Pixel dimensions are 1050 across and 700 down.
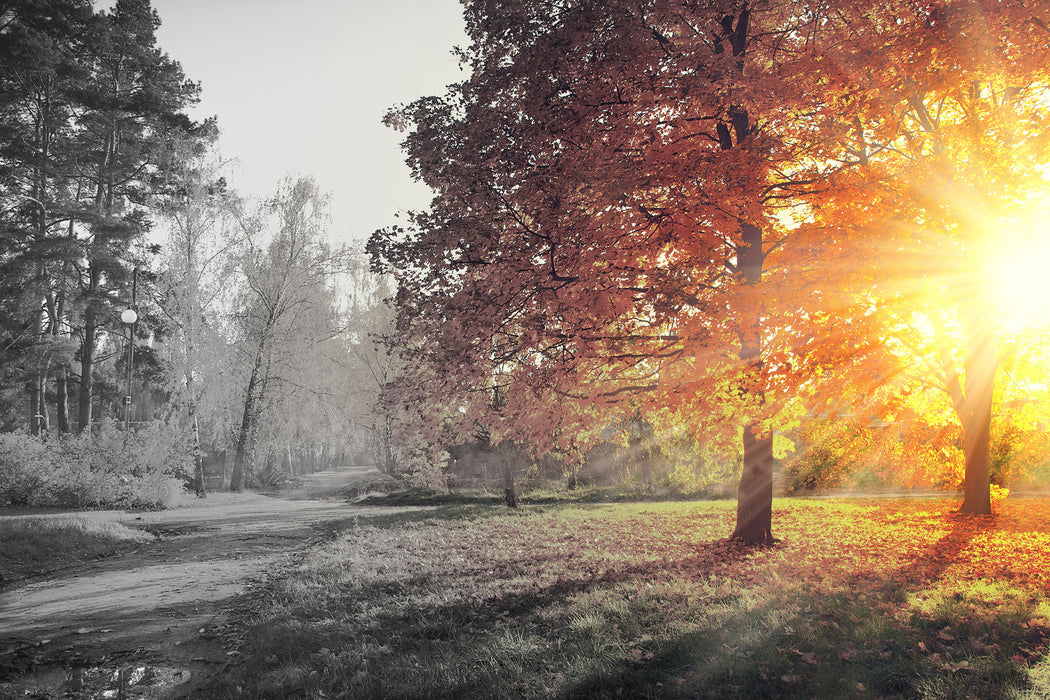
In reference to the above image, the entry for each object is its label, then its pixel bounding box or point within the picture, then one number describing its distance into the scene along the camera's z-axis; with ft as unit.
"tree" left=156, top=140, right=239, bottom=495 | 84.64
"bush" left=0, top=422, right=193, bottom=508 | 58.15
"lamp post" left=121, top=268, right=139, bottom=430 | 66.90
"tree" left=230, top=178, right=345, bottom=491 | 95.09
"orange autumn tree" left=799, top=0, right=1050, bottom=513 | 22.21
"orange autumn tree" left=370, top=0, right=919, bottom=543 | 22.95
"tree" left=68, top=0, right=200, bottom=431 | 77.46
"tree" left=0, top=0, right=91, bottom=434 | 74.08
